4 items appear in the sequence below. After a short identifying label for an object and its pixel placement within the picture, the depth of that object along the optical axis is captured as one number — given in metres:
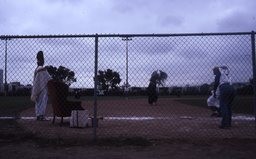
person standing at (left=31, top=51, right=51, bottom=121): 6.92
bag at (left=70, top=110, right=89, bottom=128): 6.23
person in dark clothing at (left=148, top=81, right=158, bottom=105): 12.86
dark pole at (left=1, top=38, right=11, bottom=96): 4.79
